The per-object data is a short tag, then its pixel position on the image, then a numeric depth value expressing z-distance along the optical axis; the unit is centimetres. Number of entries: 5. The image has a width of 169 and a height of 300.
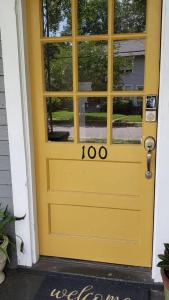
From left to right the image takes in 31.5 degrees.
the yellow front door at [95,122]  198
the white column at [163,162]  182
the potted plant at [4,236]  214
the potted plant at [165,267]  184
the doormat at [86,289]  204
